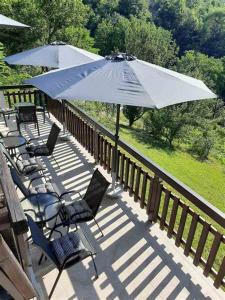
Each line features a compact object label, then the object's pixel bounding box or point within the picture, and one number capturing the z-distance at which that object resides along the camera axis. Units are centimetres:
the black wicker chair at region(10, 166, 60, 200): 378
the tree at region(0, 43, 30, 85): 1073
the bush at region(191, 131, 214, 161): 1878
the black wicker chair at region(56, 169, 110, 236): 350
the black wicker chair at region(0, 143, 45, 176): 468
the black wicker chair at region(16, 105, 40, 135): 690
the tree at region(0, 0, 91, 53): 1805
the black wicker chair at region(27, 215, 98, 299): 279
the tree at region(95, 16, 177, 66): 3058
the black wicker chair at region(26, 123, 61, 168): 540
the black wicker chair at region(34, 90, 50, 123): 821
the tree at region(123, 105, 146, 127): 1990
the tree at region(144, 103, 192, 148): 1728
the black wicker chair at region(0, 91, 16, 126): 736
